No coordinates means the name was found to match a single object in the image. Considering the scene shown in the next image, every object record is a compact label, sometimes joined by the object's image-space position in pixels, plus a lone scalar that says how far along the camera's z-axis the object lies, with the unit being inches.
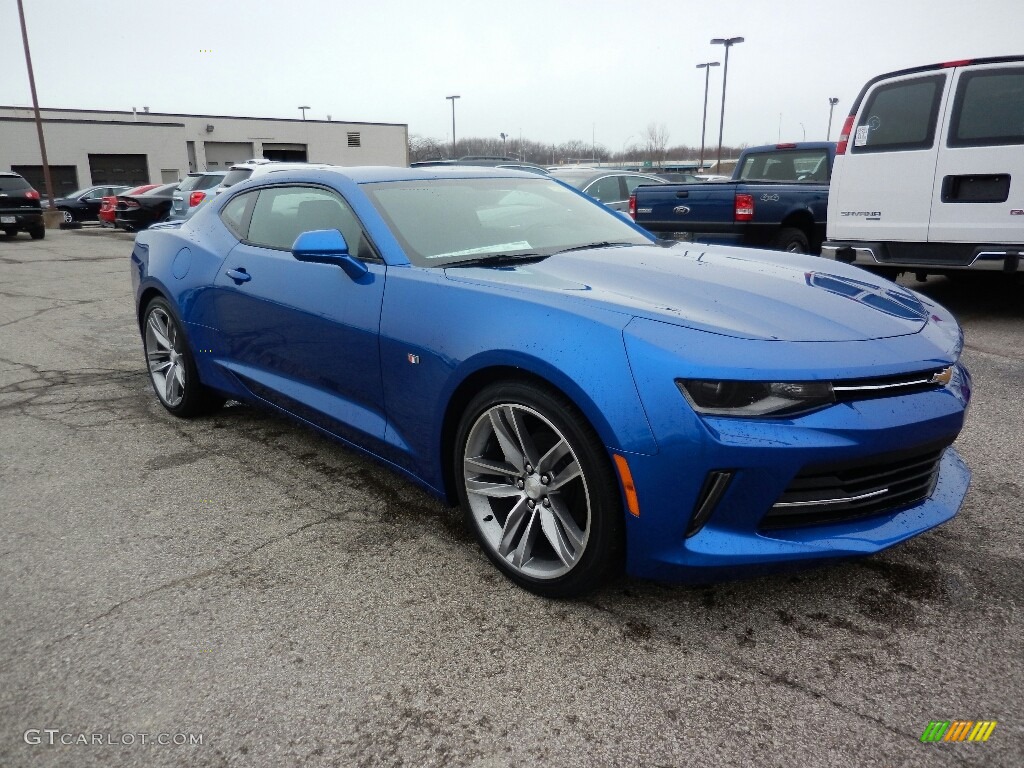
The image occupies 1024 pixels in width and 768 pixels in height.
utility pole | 958.4
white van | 244.2
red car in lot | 760.3
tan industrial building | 1507.1
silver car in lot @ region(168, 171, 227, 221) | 560.1
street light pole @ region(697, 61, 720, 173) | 1706.0
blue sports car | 84.6
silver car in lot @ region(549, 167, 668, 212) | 443.2
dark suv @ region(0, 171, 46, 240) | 682.8
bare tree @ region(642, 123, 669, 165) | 3187.0
